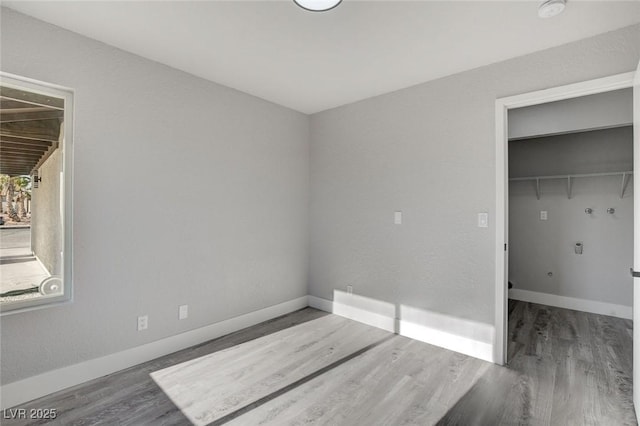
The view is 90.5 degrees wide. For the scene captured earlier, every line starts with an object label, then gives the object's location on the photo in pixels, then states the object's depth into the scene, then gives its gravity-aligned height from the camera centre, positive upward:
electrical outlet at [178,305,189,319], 2.91 -0.92
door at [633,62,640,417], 1.90 -0.19
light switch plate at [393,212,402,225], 3.37 -0.06
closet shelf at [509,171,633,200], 3.71 +0.47
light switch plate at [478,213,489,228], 2.78 -0.06
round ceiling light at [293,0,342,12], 1.88 +1.25
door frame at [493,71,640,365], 2.69 -0.13
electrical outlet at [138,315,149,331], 2.65 -0.93
